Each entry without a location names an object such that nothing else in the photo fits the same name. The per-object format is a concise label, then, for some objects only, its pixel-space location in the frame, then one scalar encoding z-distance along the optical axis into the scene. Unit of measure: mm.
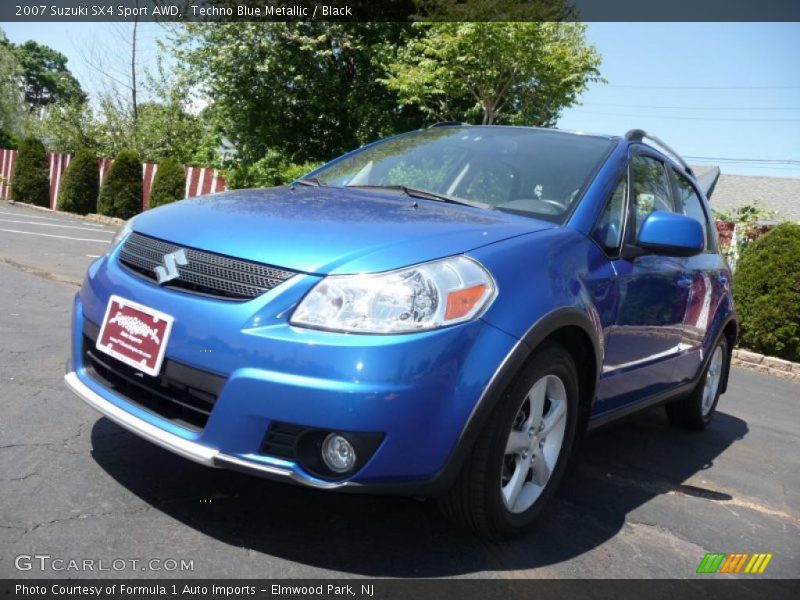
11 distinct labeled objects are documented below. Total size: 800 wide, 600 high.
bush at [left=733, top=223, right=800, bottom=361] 8633
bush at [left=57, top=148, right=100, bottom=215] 19891
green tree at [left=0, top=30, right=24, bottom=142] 49219
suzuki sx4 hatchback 2225
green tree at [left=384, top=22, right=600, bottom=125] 15719
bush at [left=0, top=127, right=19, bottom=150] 45469
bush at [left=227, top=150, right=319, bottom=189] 18422
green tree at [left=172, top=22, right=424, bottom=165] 18047
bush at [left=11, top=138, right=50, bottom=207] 22125
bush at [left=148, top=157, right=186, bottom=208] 17797
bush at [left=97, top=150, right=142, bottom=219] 18969
